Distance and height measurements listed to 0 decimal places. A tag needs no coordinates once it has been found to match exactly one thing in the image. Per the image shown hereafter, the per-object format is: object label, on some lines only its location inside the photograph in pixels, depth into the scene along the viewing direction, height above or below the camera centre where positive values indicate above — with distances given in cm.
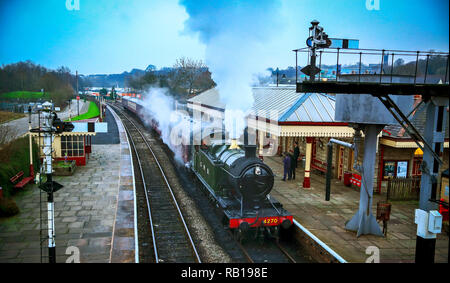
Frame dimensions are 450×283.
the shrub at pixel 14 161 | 1411 -279
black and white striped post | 801 -121
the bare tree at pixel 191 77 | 4131 +325
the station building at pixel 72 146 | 1920 -254
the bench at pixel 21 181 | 1465 -354
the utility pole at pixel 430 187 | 823 -183
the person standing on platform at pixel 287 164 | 1722 -283
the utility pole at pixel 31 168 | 1622 -316
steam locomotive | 1042 -276
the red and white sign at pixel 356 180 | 1614 -333
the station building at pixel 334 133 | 1523 -111
